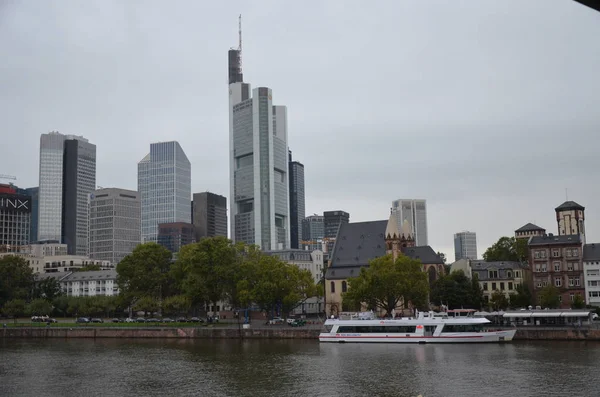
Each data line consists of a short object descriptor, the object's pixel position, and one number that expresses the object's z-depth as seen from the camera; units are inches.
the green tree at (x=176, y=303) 5004.9
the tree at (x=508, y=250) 6801.2
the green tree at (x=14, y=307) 5659.5
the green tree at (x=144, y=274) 5334.6
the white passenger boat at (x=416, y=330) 3631.9
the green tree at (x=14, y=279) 6053.2
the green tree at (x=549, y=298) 4803.2
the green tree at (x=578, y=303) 4746.6
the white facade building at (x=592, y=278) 4982.8
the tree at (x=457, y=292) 5113.2
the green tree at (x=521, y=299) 5128.0
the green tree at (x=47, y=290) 6333.7
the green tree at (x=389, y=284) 4446.4
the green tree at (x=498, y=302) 5222.9
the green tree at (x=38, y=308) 5595.5
